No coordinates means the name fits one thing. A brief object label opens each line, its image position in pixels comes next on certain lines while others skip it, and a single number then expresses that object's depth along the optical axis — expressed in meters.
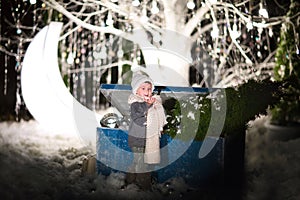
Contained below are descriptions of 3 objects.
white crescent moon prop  6.07
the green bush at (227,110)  4.14
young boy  4.02
